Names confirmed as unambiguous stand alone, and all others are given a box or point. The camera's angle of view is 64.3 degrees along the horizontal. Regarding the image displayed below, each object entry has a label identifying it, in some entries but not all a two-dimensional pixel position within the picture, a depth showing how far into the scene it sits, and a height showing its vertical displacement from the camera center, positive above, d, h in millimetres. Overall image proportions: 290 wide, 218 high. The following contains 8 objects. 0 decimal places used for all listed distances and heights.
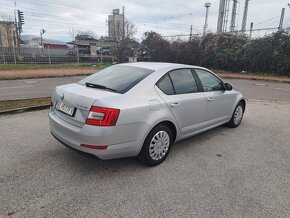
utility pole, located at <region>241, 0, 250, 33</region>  29062 +5315
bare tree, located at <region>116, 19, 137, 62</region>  26953 +861
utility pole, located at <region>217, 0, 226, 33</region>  24947 +4557
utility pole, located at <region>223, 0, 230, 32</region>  28375 +4556
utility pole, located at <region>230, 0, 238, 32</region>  29055 +5265
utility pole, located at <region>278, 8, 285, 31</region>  19133 +4138
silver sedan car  2885 -754
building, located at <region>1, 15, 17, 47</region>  31541 +2911
